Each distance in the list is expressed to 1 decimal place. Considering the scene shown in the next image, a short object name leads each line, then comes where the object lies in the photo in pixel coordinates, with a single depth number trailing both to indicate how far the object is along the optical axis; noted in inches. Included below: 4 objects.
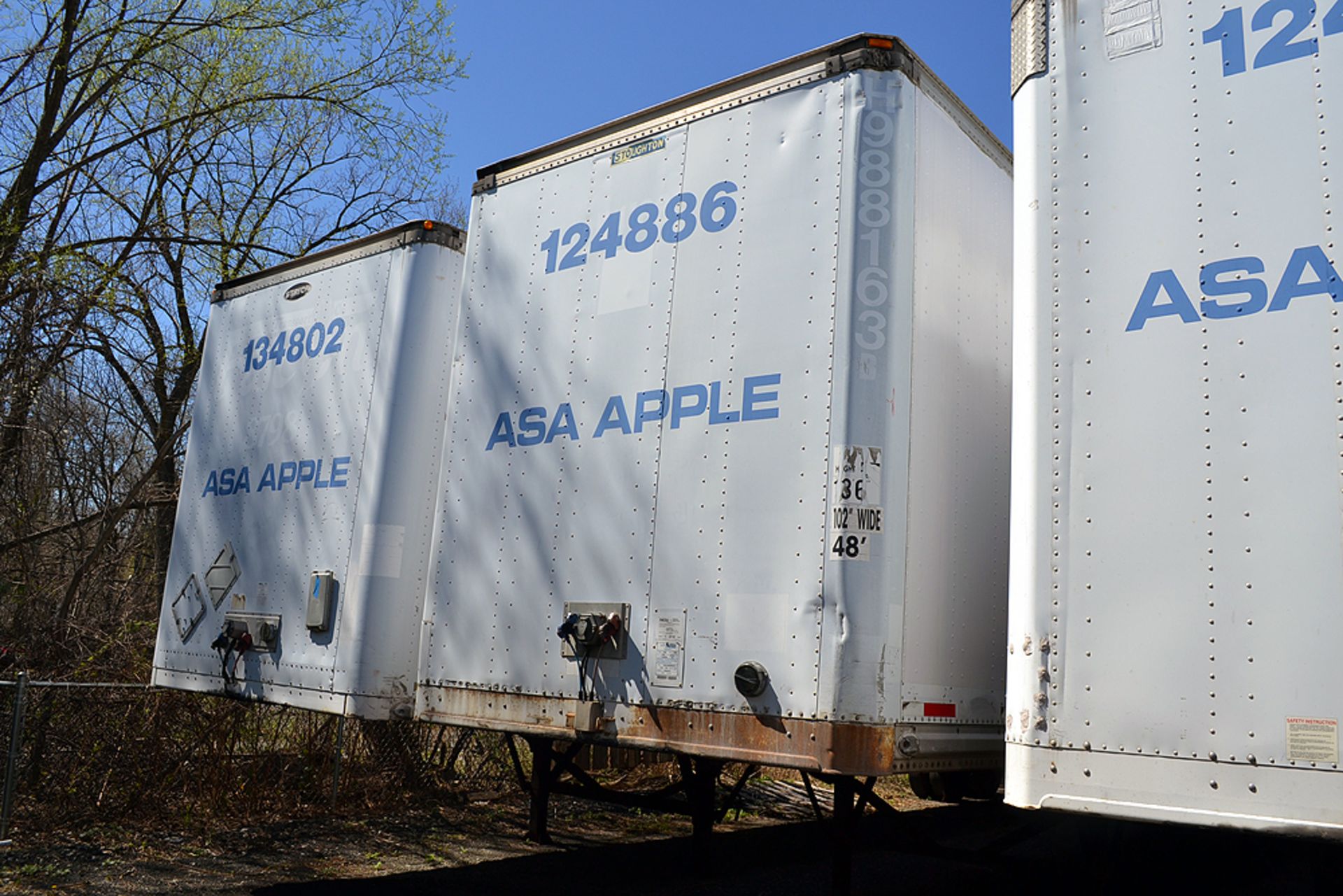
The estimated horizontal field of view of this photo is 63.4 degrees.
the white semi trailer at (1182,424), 128.8
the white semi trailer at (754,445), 172.7
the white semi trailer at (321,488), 246.1
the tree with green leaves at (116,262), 390.0
